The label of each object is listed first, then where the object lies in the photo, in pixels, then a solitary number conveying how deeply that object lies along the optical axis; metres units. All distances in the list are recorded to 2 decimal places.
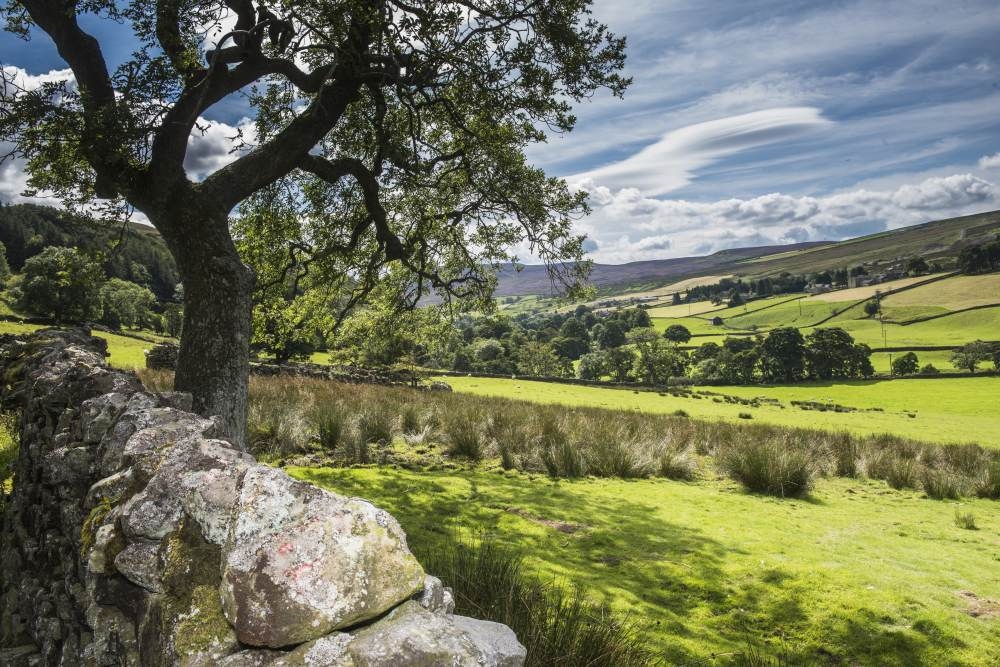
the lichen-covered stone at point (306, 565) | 1.42
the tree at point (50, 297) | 45.38
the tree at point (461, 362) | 81.38
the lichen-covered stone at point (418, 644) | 1.34
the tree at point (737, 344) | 89.96
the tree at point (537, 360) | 92.62
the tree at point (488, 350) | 91.31
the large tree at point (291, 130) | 5.95
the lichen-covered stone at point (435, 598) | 1.65
